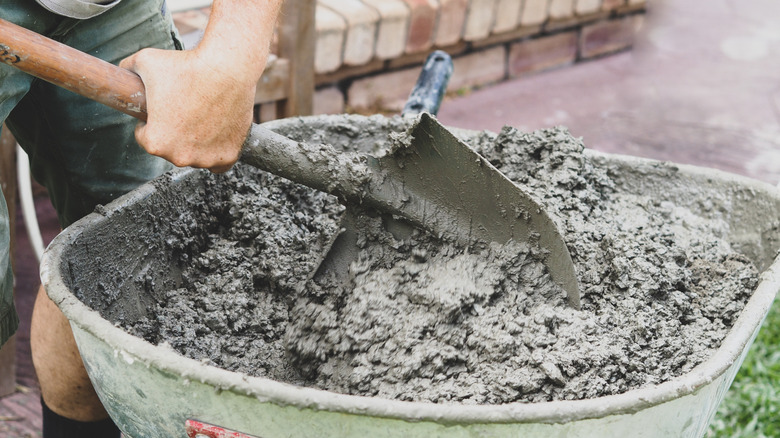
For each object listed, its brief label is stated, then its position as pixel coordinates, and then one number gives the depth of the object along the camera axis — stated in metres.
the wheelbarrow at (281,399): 1.59
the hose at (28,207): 2.46
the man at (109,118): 1.75
